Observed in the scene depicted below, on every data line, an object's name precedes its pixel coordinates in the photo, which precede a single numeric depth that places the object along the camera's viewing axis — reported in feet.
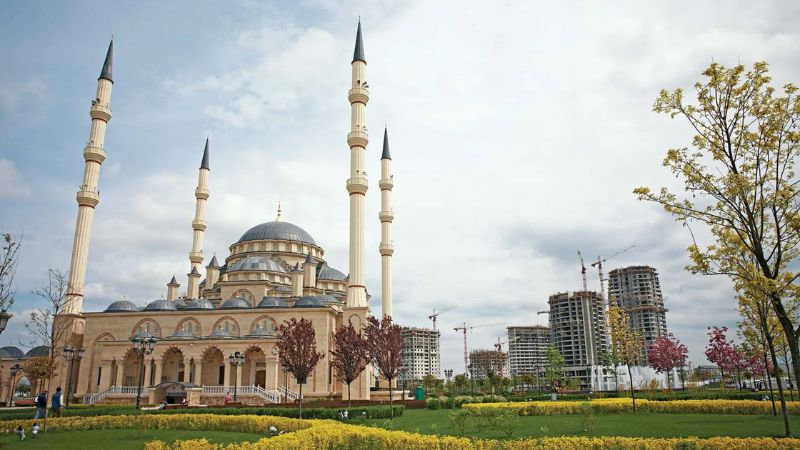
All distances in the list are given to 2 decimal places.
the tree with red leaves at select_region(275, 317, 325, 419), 79.10
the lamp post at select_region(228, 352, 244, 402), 103.24
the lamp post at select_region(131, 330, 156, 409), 81.10
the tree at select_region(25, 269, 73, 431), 69.06
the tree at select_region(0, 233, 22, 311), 51.32
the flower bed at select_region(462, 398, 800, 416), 70.55
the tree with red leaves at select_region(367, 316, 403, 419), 93.04
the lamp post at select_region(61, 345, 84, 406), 90.26
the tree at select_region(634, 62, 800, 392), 35.76
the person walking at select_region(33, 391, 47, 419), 60.11
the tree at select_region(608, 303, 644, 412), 94.58
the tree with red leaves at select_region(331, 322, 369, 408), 86.79
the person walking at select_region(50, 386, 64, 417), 69.77
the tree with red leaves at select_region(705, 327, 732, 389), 122.90
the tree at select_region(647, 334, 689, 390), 130.11
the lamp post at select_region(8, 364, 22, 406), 107.78
